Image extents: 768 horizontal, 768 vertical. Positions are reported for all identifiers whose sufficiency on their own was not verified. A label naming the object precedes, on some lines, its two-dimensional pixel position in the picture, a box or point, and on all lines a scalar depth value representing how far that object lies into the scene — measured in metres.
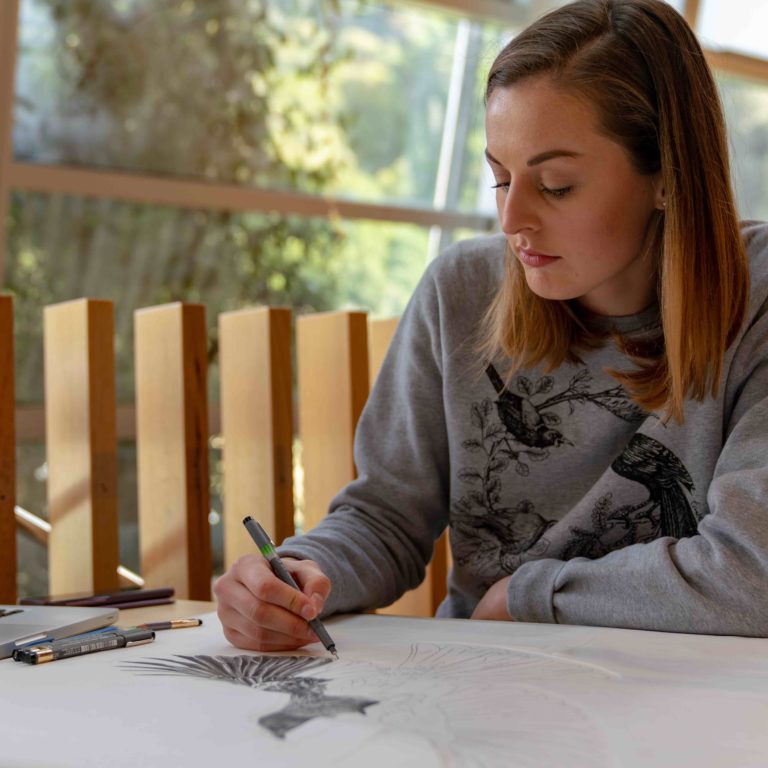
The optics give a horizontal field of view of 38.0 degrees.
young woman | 1.15
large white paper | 0.75
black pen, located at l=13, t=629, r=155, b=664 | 1.04
